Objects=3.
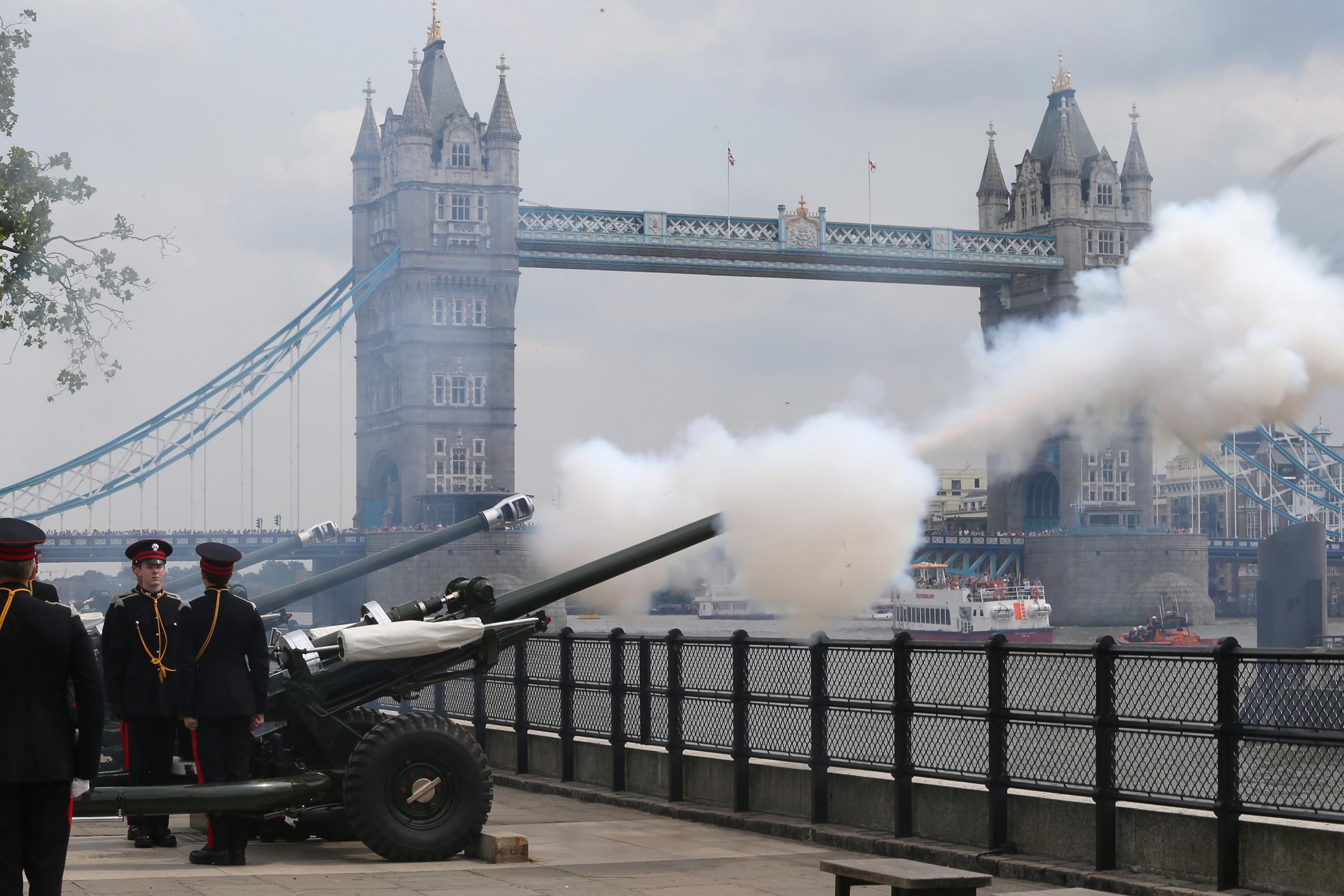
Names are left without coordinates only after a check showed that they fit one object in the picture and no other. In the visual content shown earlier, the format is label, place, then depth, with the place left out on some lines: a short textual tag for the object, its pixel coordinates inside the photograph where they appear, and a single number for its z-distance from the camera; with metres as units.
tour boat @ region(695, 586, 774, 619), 103.44
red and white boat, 89.38
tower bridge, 101.56
